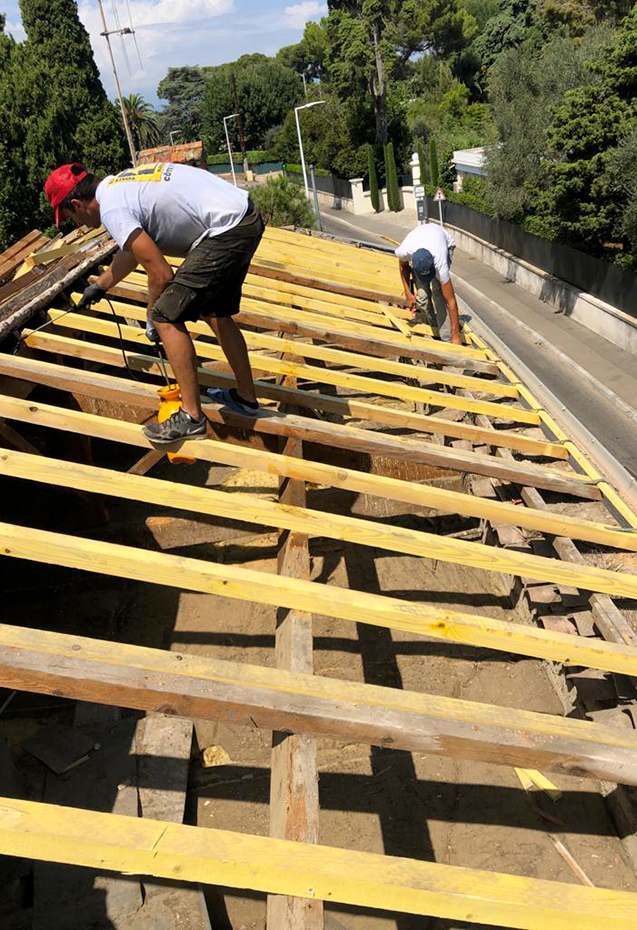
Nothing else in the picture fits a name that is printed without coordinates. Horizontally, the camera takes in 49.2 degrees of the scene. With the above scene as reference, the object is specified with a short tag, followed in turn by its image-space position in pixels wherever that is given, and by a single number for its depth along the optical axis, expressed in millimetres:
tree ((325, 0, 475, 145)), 49247
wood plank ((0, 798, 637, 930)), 2105
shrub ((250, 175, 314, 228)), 20562
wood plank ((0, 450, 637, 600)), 3869
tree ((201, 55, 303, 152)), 85812
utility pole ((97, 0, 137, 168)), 35731
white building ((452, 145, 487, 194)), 40491
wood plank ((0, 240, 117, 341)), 5547
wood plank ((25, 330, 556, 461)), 5441
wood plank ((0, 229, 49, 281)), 8023
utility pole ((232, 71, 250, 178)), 70438
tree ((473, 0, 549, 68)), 70188
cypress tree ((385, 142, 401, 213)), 45688
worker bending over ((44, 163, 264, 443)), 3902
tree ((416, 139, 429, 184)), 46062
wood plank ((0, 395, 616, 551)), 4328
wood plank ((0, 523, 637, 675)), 3293
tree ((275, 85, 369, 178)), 53344
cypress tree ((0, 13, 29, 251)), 22219
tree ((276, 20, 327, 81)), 100188
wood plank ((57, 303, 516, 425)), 6172
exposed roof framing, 2180
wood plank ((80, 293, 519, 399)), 6922
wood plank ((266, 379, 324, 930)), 2332
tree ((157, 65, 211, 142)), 114062
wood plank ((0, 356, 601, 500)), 4734
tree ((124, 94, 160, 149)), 69150
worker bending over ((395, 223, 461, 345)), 8719
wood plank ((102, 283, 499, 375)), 7215
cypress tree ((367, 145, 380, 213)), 48938
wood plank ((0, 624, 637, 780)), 2574
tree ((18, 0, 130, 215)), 24734
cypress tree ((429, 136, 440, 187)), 43688
